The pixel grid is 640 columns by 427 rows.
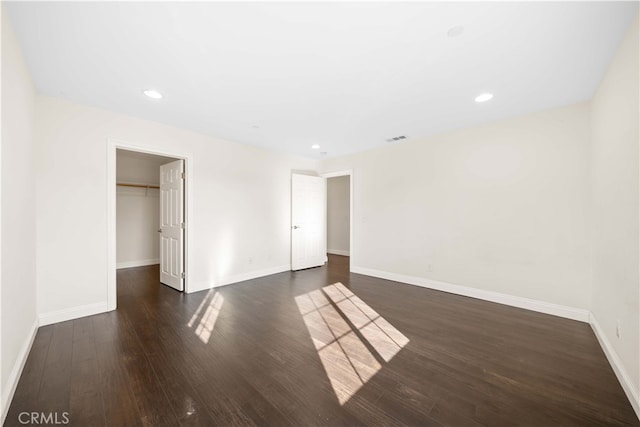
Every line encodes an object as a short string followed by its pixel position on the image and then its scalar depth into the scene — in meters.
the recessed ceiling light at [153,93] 2.70
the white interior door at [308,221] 5.54
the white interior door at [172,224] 4.04
